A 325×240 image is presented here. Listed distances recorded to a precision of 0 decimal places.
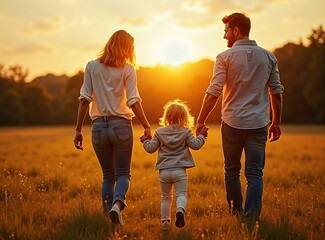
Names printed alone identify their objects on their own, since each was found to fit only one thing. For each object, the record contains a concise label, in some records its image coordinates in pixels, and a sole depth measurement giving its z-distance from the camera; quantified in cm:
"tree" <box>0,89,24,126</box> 6994
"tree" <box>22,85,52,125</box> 7519
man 506
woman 504
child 495
